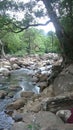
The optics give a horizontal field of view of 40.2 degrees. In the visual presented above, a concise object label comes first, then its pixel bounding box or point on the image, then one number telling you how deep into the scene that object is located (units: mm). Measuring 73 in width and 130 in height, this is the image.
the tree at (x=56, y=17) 4523
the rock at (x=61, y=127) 2197
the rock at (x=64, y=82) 3629
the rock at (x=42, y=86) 4577
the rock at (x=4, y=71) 6900
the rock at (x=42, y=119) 2388
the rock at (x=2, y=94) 4064
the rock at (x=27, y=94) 3993
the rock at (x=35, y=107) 2983
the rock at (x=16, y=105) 3375
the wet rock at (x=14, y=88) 4699
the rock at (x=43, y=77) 5472
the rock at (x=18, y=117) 2757
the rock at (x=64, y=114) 2440
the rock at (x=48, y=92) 3801
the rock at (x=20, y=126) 2348
